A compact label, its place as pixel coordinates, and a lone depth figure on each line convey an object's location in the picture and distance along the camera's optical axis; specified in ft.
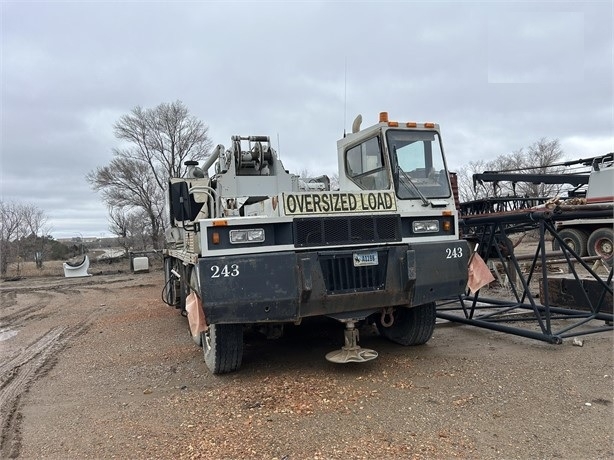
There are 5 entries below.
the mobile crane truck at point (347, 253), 13.93
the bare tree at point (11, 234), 85.81
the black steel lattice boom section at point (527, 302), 17.43
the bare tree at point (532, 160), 136.98
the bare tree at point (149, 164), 112.27
